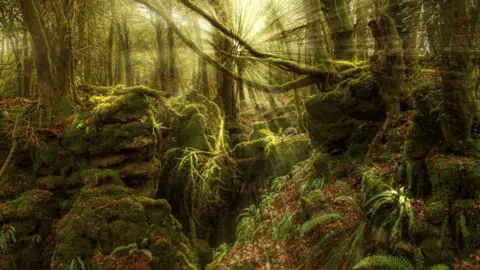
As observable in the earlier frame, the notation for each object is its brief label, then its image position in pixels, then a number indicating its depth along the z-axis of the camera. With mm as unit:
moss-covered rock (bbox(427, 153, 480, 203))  3834
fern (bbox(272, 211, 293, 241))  5828
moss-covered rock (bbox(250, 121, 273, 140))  11088
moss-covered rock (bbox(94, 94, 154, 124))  7746
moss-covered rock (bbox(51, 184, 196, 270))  5844
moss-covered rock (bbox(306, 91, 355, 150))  6648
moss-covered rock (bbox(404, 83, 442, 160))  4465
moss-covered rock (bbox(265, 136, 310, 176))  9750
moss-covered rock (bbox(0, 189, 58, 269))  6191
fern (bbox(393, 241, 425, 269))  3699
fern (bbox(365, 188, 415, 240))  4109
